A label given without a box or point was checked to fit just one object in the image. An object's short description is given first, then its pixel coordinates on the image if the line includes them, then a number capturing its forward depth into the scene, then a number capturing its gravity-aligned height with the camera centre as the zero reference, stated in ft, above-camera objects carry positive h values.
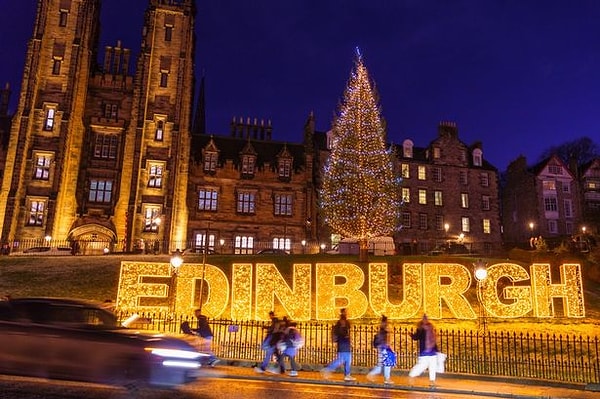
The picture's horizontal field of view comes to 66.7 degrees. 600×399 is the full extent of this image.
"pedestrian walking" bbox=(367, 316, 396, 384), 45.40 -5.53
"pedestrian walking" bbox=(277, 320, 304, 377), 48.08 -5.15
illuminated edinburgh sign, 66.69 +0.91
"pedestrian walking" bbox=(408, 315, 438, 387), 44.68 -4.60
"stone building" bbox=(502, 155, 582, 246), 207.62 +45.47
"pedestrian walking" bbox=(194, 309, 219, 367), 53.67 -4.09
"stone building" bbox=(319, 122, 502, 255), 191.01 +44.49
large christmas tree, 108.27 +29.30
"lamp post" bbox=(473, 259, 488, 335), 61.11 +3.20
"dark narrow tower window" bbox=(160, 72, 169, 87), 160.25 +73.41
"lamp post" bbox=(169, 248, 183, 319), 67.46 +3.77
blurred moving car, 32.12 -4.32
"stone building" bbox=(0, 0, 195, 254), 143.13 +50.17
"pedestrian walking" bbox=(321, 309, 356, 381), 46.16 -4.64
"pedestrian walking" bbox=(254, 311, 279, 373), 49.25 -5.35
